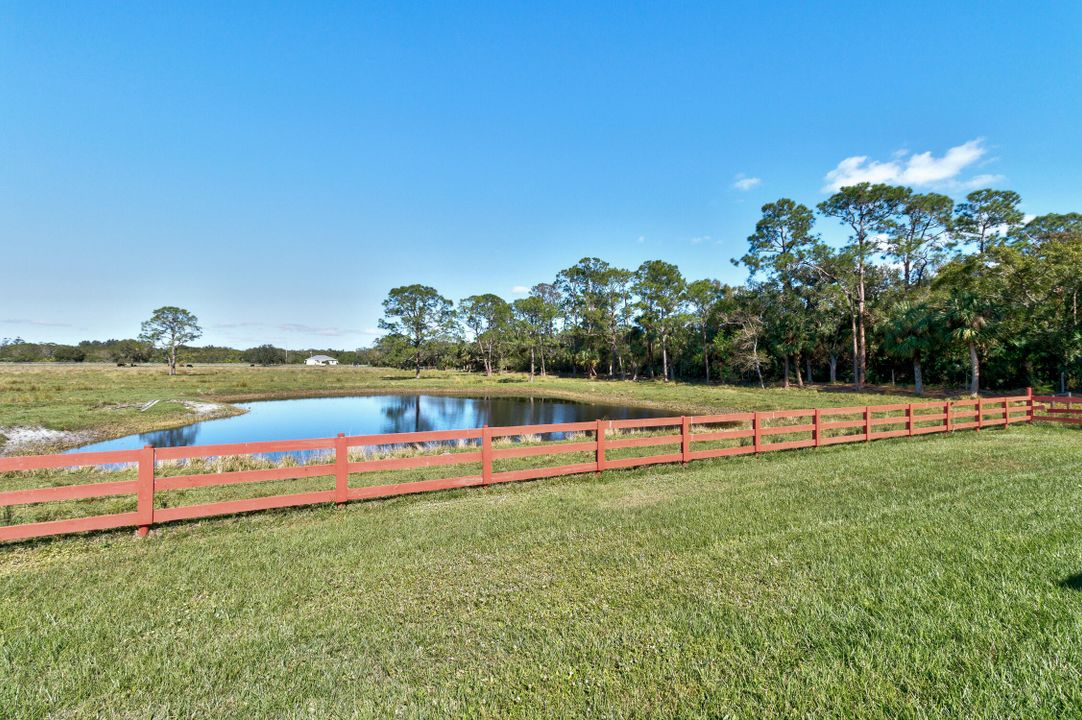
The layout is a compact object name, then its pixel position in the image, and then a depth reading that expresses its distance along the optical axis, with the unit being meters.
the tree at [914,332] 30.62
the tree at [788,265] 40.88
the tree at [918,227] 39.28
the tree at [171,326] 72.81
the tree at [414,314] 65.75
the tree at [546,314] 69.00
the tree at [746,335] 43.00
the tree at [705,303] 51.62
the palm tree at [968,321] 27.11
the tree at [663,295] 53.75
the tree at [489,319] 70.12
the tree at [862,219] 38.06
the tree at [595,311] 60.78
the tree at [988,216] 38.09
